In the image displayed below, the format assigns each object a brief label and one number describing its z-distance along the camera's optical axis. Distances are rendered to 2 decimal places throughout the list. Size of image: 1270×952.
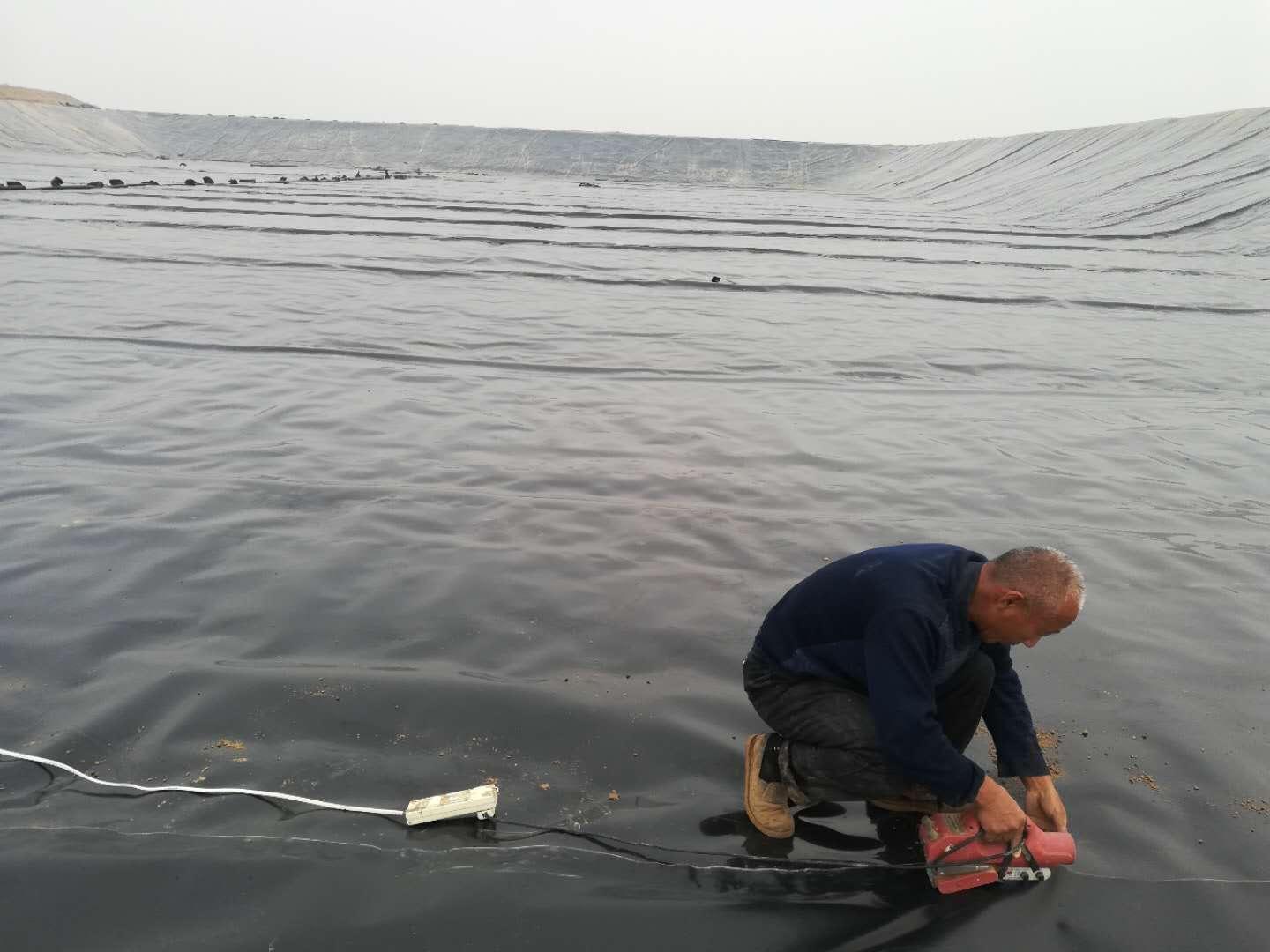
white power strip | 2.54
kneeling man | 2.29
